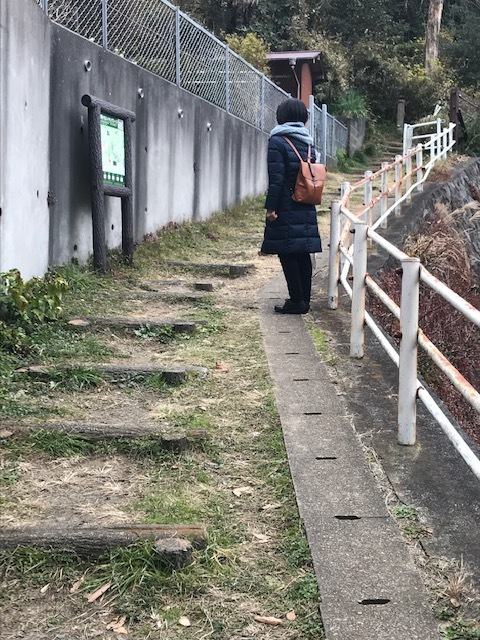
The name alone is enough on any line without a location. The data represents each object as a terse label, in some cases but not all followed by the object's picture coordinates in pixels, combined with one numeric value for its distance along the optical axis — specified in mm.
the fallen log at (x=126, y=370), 4228
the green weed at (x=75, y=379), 4156
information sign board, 6789
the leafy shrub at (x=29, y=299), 4906
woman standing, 5707
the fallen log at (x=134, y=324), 5363
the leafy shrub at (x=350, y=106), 23391
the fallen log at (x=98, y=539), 2469
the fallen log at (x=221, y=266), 7953
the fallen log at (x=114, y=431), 3412
